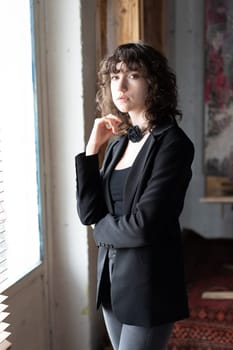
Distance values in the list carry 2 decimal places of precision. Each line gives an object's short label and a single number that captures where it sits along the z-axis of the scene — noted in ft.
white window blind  6.02
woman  4.44
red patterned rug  7.60
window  6.26
